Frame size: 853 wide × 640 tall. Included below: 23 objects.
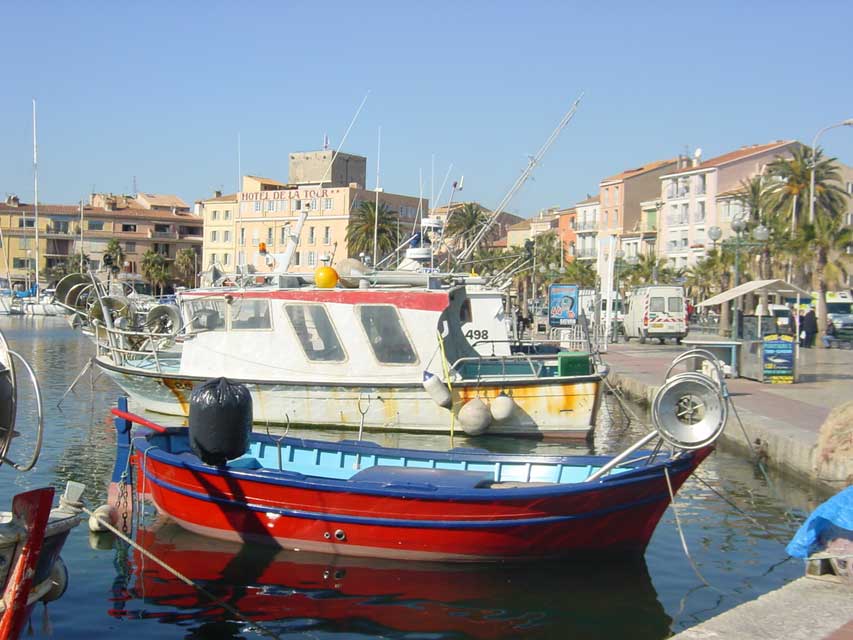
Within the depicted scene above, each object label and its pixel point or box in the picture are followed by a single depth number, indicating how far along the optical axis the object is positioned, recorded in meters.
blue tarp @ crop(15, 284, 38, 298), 82.06
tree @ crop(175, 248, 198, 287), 94.81
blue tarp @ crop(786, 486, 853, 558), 7.42
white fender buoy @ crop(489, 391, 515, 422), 16.00
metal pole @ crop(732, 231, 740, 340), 24.61
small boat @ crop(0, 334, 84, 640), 6.61
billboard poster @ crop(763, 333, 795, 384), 21.50
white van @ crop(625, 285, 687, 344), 40.19
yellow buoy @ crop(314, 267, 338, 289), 16.67
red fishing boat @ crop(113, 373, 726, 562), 9.20
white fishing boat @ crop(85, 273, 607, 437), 16.17
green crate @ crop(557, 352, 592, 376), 16.53
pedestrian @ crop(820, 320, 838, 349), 36.28
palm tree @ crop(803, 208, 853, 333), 39.84
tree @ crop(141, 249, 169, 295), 91.31
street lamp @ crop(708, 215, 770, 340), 24.91
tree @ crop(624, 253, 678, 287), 66.94
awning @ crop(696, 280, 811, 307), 23.70
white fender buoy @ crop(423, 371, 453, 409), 15.68
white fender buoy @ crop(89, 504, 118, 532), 10.13
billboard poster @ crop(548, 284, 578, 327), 37.66
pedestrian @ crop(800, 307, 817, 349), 35.91
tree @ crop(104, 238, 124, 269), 90.04
